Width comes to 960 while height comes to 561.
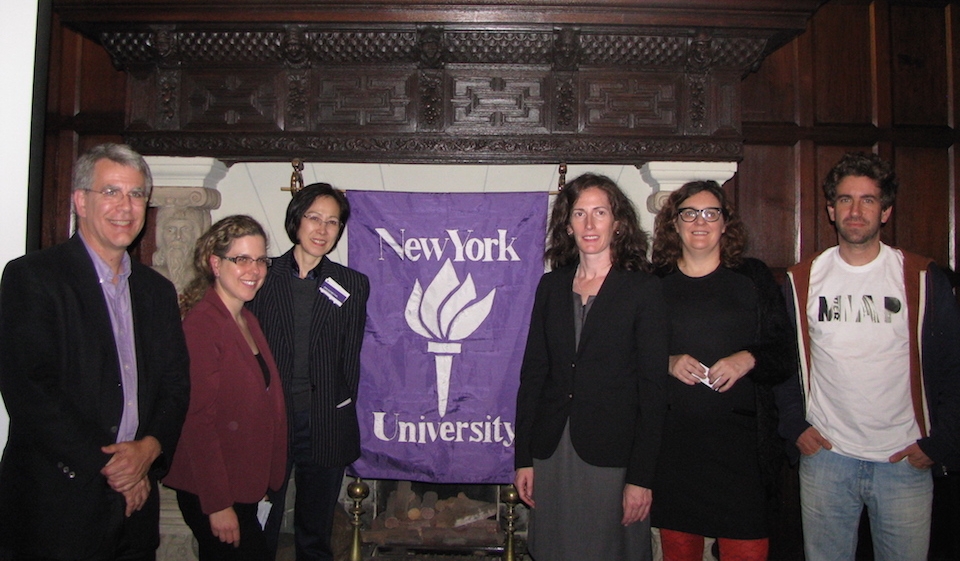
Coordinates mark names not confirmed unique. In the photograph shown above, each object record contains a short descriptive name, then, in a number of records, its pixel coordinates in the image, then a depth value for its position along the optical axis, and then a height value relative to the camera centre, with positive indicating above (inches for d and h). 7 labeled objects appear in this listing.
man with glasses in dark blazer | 55.9 -8.1
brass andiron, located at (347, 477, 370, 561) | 94.3 -33.0
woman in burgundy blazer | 65.1 -12.9
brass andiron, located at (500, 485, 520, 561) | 94.3 -34.4
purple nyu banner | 97.0 -4.1
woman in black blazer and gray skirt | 62.9 -9.6
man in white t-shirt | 72.6 -9.3
